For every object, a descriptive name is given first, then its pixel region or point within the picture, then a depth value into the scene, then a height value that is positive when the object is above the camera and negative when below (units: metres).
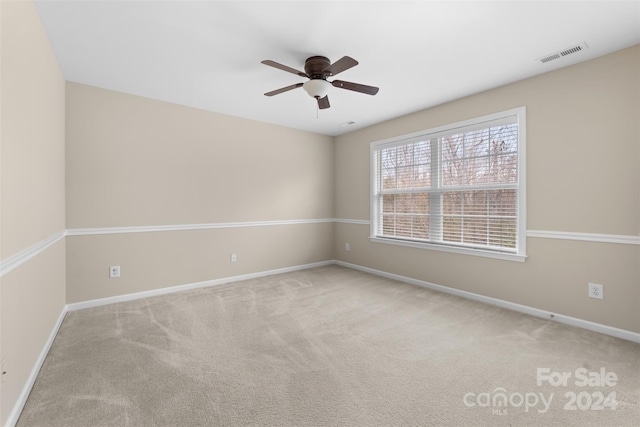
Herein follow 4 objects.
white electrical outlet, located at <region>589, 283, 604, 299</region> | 2.55 -0.75
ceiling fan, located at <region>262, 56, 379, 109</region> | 2.48 +1.15
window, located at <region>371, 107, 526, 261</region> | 3.15 +0.27
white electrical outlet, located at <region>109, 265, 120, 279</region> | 3.30 -0.70
